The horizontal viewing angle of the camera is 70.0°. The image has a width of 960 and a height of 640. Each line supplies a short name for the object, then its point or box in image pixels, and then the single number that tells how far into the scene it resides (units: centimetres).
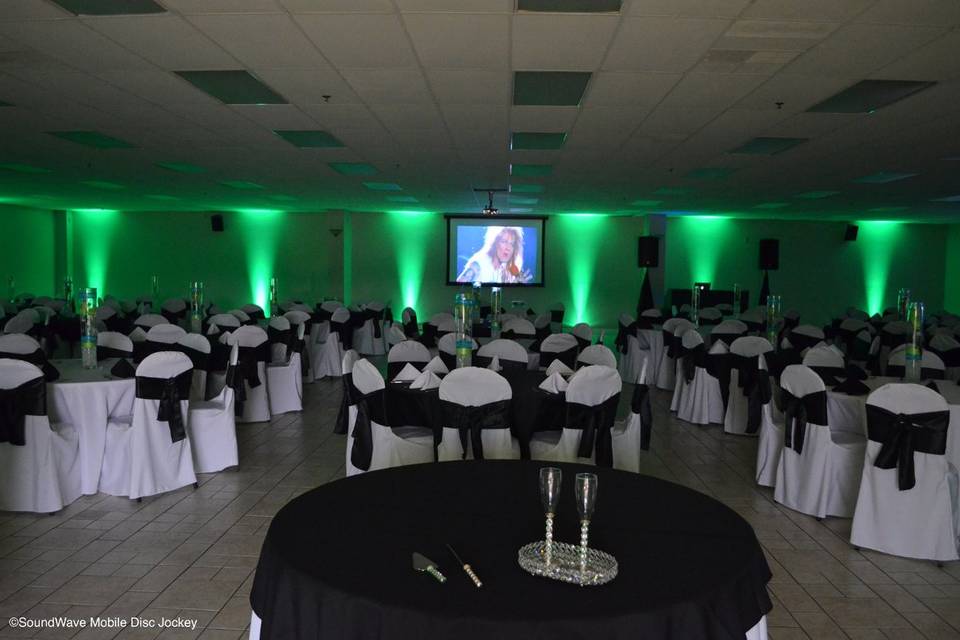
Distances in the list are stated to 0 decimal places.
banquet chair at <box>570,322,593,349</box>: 791
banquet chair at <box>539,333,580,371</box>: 694
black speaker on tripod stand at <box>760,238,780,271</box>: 1583
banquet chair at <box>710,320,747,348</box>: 859
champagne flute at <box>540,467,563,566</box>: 174
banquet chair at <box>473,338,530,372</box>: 607
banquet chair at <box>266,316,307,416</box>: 755
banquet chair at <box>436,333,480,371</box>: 662
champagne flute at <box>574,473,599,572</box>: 172
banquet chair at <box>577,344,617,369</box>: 560
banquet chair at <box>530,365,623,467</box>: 426
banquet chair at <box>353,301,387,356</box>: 1264
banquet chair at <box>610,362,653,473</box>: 459
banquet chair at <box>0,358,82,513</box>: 419
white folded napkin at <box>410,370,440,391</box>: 458
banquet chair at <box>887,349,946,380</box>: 585
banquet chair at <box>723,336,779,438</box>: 660
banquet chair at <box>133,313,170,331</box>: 780
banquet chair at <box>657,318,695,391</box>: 868
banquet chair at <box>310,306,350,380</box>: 1014
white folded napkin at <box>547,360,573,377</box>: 506
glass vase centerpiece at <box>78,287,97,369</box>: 523
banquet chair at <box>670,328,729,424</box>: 732
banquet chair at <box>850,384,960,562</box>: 380
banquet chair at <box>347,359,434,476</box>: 433
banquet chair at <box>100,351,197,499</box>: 460
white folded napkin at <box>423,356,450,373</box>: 526
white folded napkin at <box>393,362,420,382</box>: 495
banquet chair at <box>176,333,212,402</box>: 611
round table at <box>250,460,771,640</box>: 150
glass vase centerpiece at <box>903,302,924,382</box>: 490
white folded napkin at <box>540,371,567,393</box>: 451
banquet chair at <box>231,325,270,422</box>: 670
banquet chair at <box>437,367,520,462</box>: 412
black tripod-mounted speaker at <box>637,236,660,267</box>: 1510
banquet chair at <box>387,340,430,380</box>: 609
